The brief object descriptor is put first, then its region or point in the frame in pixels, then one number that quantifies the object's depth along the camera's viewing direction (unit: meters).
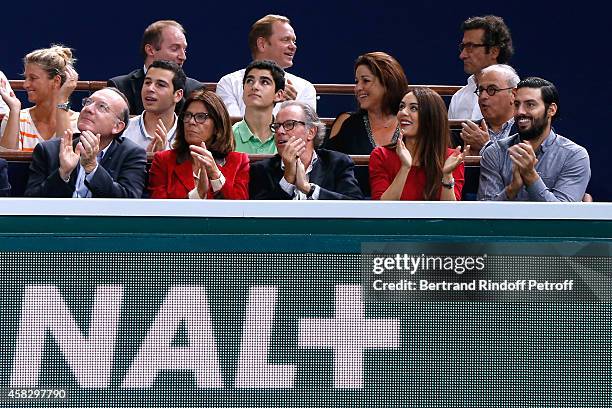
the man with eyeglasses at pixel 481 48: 14.62
